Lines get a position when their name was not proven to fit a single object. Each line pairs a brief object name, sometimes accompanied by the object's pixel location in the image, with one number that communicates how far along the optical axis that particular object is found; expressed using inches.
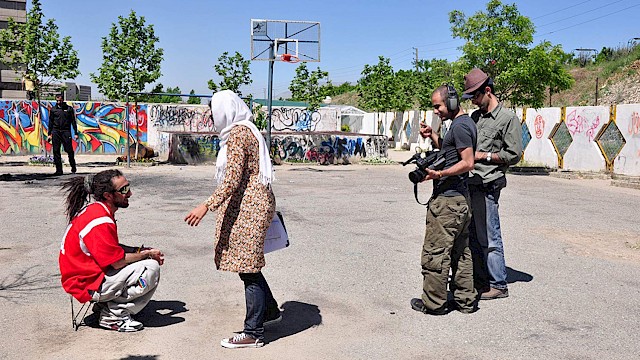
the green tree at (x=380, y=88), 1304.1
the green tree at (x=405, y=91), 1564.7
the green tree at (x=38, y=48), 802.2
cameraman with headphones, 199.9
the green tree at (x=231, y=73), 888.3
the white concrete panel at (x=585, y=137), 775.7
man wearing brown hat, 220.5
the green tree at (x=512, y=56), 780.9
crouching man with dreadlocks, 178.7
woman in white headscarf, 168.7
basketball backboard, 813.9
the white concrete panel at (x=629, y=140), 717.3
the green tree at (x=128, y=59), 789.9
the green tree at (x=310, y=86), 995.3
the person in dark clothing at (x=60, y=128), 620.4
